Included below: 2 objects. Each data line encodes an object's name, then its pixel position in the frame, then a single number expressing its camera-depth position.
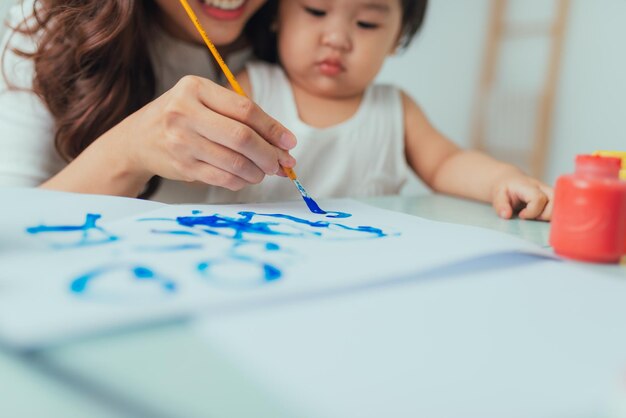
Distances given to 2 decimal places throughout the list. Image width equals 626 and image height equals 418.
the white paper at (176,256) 0.30
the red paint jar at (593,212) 0.47
